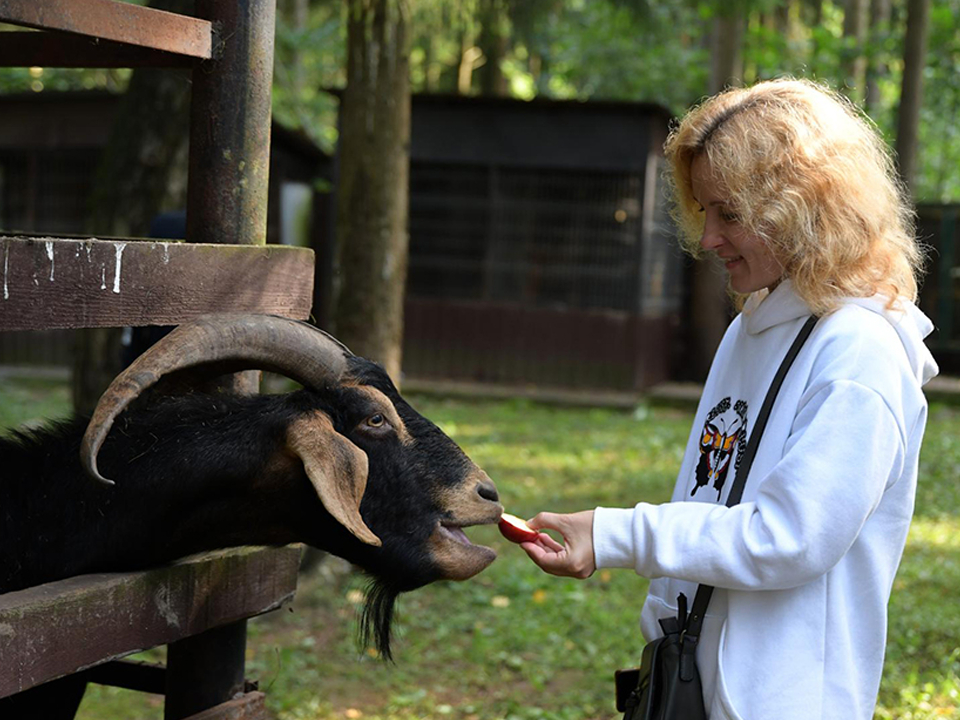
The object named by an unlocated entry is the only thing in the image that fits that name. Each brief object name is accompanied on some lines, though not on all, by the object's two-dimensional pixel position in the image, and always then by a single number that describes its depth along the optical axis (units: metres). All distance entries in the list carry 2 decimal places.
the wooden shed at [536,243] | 13.57
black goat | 2.60
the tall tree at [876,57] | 14.87
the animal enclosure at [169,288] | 2.29
